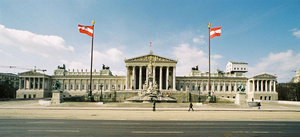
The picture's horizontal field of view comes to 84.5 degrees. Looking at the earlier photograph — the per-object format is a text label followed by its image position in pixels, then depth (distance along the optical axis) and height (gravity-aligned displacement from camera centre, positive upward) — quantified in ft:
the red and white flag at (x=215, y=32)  111.14 +30.26
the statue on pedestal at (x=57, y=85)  107.84 -6.12
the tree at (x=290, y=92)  229.93 -24.80
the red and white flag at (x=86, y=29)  113.50 +32.53
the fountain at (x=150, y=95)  131.56 -16.31
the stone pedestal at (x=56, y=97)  105.09 -13.64
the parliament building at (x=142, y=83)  269.23 -10.80
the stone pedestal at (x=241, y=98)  106.11 -14.18
